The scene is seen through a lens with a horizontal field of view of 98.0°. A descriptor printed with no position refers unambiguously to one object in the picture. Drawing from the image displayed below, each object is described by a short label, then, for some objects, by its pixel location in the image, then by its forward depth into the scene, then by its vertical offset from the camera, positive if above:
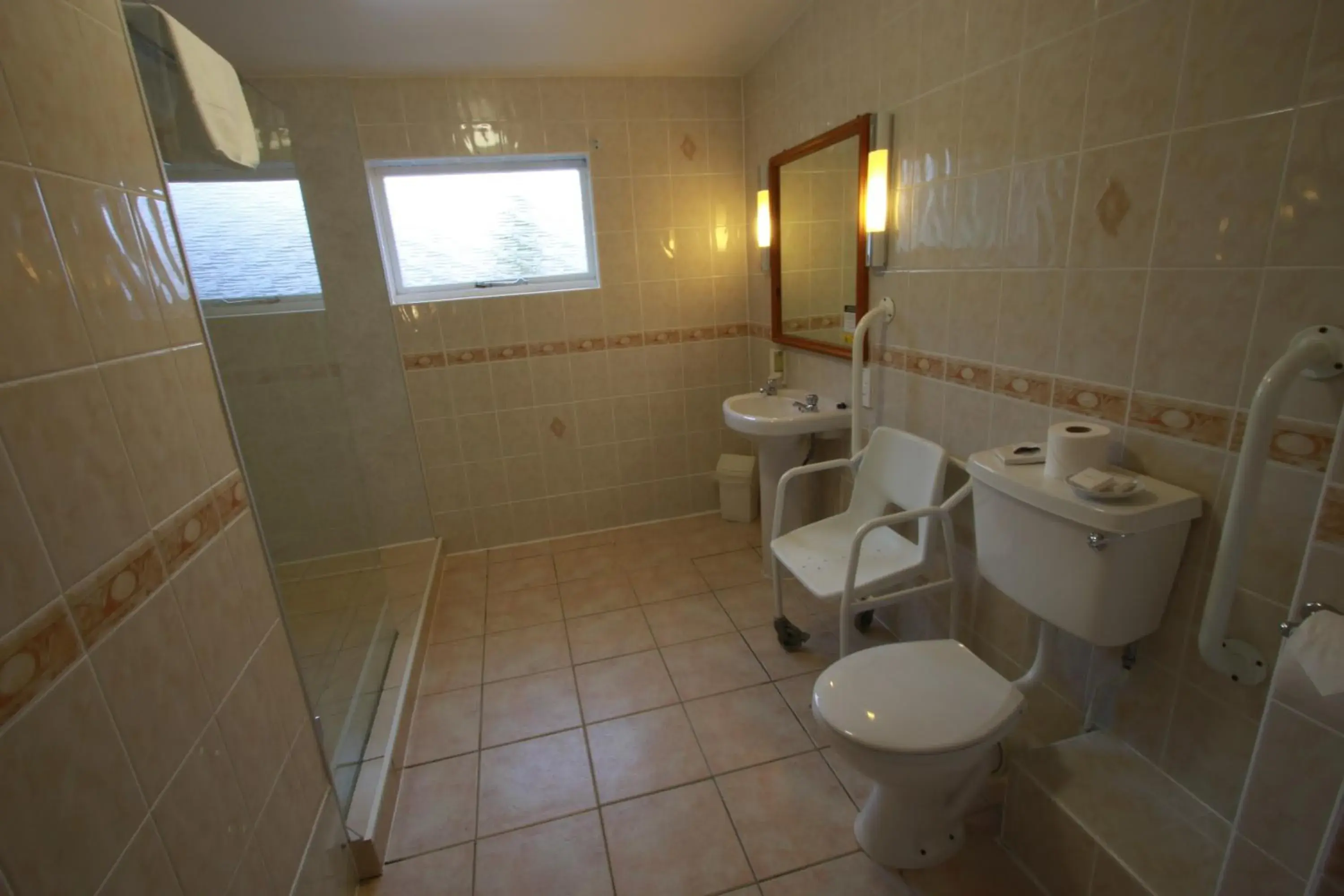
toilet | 1.11 -0.90
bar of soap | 1.08 -0.40
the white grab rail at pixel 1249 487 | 0.86 -0.36
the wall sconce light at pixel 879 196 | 1.81 +0.24
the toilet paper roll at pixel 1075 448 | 1.17 -0.36
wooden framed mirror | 2.01 +0.15
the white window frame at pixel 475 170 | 2.68 +0.37
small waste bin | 3.15 -1.08
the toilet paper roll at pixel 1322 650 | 0.71 -0.49
